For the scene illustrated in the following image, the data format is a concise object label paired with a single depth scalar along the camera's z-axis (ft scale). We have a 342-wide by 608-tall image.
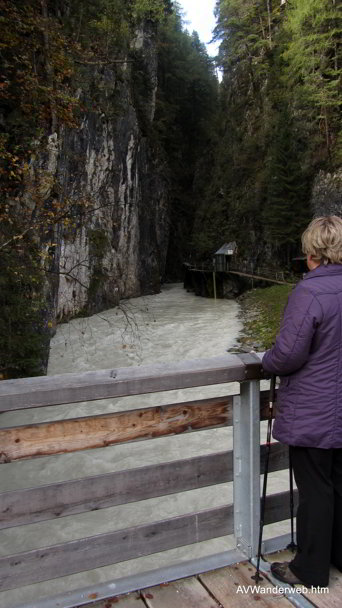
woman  7.47
